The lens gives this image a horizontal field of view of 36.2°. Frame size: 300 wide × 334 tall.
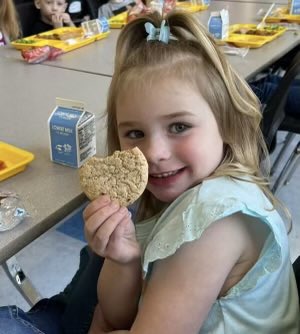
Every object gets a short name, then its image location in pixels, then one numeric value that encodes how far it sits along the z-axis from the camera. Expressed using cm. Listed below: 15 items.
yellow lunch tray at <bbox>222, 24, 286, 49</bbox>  199
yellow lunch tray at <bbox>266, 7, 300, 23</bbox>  246
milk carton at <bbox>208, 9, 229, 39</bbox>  199
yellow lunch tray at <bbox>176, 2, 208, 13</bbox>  272
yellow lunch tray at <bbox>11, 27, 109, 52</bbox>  208
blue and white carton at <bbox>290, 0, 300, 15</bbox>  251
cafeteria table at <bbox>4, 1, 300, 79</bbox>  176
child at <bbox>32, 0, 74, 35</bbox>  284
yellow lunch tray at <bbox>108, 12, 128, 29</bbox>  251
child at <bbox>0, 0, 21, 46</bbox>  244
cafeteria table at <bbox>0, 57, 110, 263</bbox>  86
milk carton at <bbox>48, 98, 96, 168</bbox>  101
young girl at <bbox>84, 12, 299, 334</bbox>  75
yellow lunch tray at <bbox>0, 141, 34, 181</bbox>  98
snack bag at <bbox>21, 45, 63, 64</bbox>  188
